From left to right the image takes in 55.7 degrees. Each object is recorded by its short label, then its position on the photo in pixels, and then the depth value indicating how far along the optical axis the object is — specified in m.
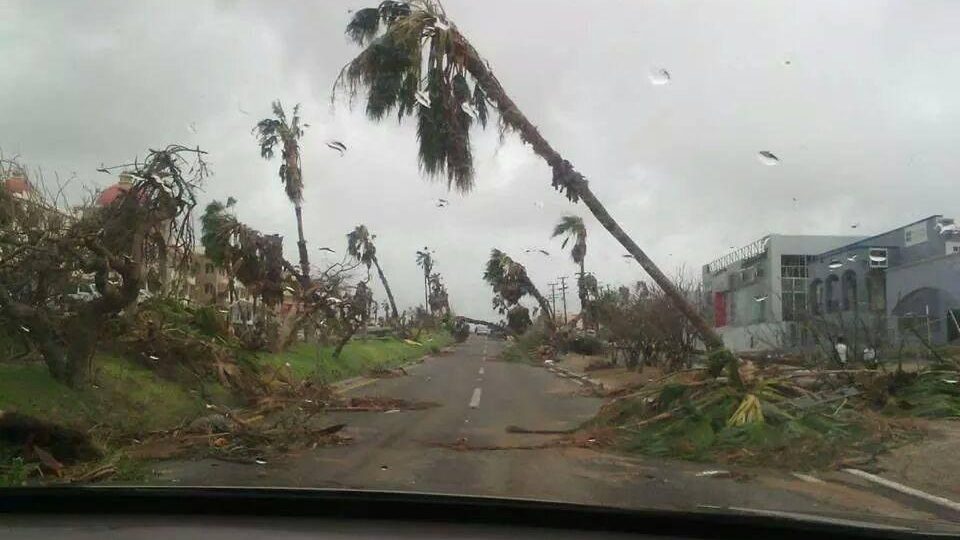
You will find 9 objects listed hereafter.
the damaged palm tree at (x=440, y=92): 17.11
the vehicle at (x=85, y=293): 14.79
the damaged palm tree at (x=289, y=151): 32.16
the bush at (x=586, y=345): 46.75
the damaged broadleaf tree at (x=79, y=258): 13.47
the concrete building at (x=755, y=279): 39.97
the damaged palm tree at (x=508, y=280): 67.50
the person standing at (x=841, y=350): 18.15
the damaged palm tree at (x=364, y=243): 64.25
